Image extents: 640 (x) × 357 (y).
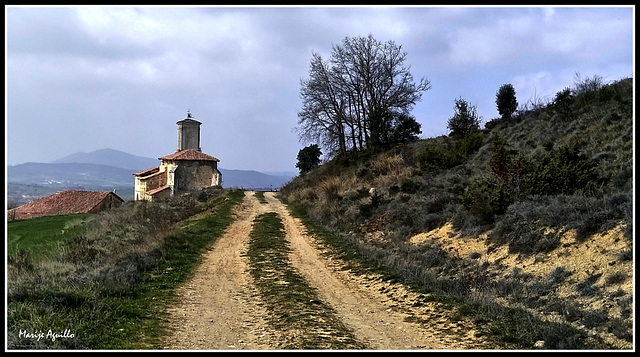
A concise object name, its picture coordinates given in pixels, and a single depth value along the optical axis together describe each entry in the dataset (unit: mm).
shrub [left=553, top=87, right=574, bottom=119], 23391
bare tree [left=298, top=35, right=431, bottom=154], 40969
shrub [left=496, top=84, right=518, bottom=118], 33469
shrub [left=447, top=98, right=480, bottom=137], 34594
